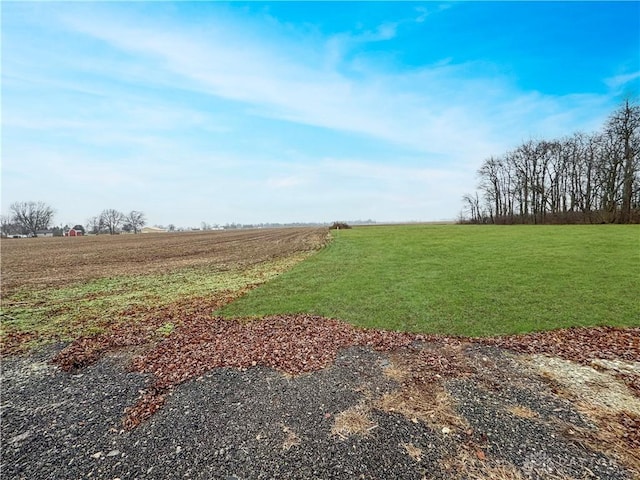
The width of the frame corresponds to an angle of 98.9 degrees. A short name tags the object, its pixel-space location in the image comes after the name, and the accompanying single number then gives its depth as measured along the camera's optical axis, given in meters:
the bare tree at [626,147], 37.84
